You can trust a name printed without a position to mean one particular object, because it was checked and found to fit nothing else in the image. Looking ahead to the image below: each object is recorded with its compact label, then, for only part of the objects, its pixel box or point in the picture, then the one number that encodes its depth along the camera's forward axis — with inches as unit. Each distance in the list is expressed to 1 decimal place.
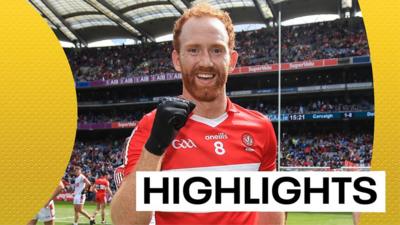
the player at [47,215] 316.8
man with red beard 77.1
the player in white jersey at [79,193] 454.9
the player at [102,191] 501.0
